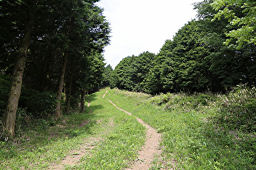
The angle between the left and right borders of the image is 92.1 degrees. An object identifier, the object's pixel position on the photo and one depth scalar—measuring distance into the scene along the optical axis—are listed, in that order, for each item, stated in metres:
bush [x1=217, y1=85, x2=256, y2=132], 6.88
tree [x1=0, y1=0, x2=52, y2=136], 6.86
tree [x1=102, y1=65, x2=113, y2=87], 78.31
